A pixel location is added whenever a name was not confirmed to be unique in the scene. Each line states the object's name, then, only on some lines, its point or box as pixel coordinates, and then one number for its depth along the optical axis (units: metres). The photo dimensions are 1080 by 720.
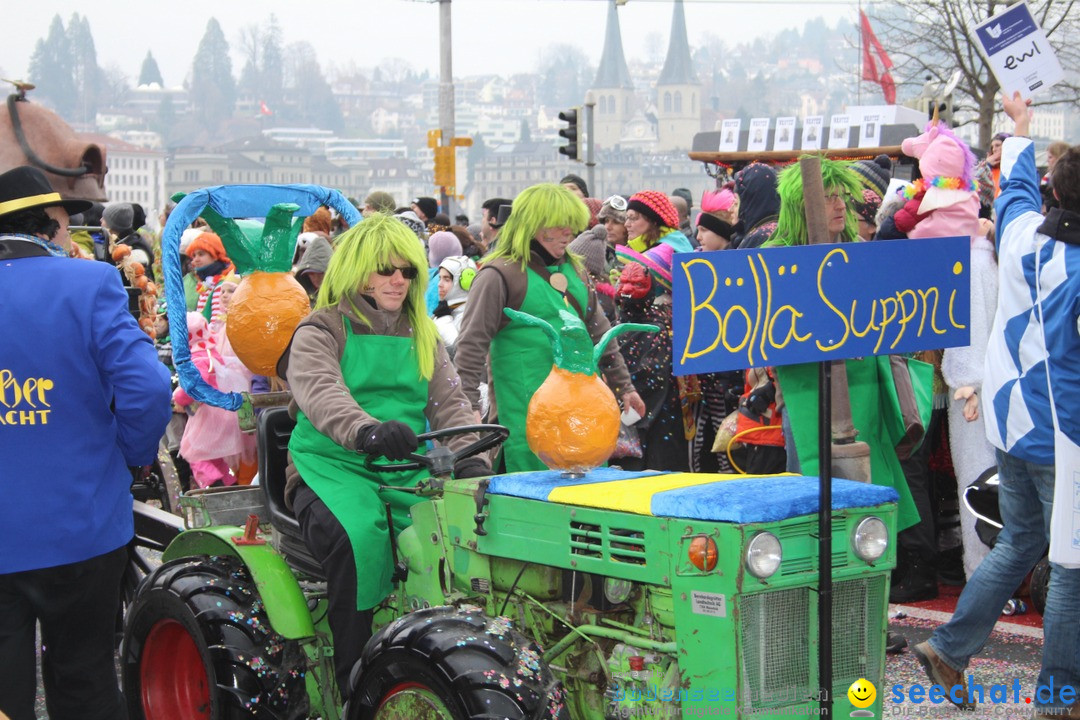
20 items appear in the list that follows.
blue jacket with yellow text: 3.83
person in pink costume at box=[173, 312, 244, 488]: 7.72
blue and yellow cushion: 3.31
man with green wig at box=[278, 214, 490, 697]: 4.23
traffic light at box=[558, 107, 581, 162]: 22.23
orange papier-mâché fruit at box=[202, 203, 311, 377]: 4.88
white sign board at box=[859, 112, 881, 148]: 28.12
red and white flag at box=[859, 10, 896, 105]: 36.62
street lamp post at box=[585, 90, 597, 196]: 23.41
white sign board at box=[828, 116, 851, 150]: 29.00
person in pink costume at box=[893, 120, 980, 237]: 6.02
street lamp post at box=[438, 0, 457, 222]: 27.80
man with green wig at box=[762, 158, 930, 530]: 4.80
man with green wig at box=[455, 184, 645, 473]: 5.46
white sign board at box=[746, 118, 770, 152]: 32.38
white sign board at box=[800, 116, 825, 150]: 31.96
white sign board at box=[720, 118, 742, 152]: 32.54
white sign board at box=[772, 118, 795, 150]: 32.84
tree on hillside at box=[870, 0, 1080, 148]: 27.83
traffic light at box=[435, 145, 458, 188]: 27.80
